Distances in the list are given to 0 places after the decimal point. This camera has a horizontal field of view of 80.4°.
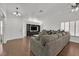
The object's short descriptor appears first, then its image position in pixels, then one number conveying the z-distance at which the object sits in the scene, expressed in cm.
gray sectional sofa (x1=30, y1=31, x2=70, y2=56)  117
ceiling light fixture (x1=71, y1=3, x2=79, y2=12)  111
